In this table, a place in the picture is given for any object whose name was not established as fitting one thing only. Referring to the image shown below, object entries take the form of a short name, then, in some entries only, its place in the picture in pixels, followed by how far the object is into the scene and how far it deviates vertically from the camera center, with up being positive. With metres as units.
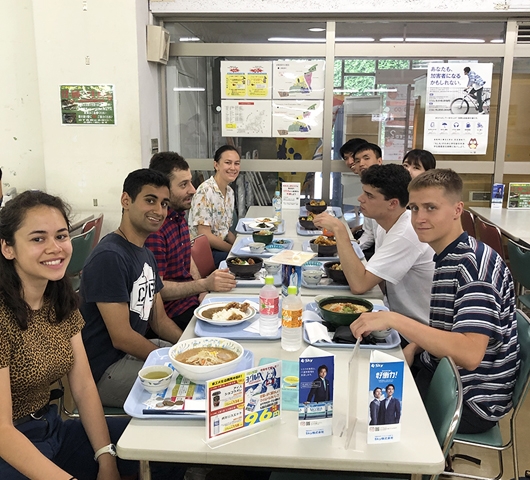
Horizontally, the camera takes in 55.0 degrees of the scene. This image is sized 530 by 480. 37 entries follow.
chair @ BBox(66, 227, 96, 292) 3.12 -0.72
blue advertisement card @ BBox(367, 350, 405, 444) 1.17 -0.60
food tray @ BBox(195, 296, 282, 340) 1.71 -0.66
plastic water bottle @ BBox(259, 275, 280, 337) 1.69 -0.57
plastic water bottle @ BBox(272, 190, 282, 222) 3.96 -0.57
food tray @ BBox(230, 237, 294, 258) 2.77 -0.63
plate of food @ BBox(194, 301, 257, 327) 1.81 -0.64
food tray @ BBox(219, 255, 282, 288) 2.30 -0.65
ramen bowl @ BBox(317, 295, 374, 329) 1.73 -0.61
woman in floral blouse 3.64 -0.52
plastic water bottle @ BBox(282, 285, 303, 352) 1.59 -0.57
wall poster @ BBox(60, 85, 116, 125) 4.12 +0.24
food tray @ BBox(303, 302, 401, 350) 1.64 -0.66
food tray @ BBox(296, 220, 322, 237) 3.35 -0.63
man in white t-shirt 2.17 -0.49
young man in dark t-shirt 1.83 -0.58
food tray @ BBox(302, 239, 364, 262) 2.67 -0.63
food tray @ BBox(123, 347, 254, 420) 1.26 -0.68
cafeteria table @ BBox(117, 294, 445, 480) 1.14 -0.70
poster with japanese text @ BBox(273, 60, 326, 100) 4.56 +0.51
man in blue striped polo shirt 1.57 -0.56
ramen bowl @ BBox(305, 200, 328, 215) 3.99 -0.56
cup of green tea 1.36 -0.65
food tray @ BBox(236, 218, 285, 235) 3.42 -0.63
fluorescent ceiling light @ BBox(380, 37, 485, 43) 4.45 +0.84
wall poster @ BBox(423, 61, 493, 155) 4.51 +0.26
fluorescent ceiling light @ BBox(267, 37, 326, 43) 4.52 +0.84
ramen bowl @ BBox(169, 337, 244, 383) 1.36 -0.62
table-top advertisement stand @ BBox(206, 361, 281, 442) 1.16 -0.62
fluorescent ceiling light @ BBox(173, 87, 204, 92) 4.80 +0.43
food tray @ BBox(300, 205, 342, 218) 4.29 -0.63
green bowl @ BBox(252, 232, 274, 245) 2.91 -0.57
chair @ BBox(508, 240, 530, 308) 2.91 -0.72
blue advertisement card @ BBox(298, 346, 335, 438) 1.19 -0.60
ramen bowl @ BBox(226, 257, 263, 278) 2.34 -0.60
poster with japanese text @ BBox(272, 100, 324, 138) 4.66 +0.16
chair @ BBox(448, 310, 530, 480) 1.70 -0.94
